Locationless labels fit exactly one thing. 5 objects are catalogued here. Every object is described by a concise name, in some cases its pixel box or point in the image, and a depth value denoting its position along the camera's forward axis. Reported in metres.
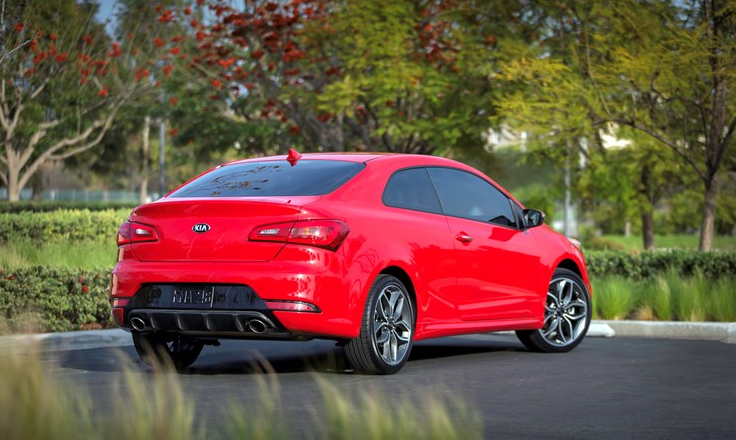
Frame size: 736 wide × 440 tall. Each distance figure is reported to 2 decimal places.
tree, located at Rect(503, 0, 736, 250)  17.66
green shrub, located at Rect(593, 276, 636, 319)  14.38
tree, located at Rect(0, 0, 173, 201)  30.48
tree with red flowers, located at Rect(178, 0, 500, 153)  23.83
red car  8.75
